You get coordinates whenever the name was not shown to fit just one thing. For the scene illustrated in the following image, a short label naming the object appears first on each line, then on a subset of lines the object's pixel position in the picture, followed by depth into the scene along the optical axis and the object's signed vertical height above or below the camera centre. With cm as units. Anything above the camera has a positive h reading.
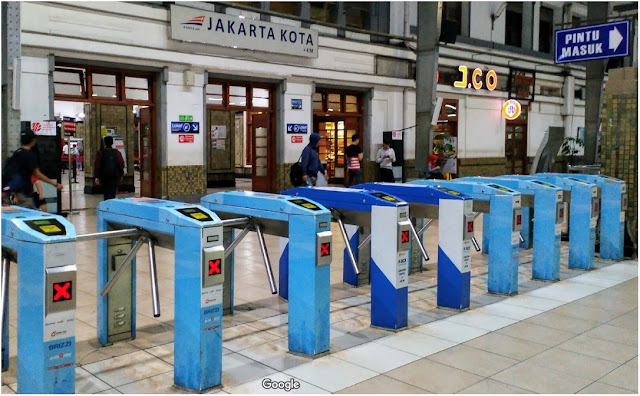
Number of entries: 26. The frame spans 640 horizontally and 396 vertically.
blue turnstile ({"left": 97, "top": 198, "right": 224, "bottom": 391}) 334 -72
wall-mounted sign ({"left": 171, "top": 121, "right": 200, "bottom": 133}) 1141 +38
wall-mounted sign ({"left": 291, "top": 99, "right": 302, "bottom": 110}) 1300 +92
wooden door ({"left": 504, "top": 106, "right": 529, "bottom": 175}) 1845 +19
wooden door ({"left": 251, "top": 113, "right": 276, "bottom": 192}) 1315 -10
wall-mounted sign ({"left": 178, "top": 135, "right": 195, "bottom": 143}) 1155 +18
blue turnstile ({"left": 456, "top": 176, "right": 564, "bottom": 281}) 618 -72
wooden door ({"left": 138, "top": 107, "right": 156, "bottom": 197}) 1157 -14
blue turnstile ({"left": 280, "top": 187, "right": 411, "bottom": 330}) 441 -71
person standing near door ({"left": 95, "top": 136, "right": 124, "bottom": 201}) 1009 -32
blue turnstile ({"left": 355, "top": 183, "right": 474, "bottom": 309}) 500 -75
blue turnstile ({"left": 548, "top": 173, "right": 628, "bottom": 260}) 713 -69
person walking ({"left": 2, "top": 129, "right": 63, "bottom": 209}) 638 -29
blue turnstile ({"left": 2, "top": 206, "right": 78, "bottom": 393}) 284 -72
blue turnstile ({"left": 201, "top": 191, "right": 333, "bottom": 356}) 394 -74
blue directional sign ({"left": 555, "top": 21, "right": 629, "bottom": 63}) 785 +141
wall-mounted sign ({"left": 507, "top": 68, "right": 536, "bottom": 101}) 1781 +190
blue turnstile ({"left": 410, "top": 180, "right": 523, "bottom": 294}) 550 -67
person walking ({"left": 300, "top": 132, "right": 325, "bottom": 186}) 931 -19
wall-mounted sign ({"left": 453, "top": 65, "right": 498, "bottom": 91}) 1625 +188
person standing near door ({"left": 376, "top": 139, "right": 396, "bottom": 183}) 1326 -24
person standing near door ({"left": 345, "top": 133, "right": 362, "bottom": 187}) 1212 -20
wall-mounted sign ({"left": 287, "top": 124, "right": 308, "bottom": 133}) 1299 +43
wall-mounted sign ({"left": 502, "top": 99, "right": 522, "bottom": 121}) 1766 +117
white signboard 1118 +217
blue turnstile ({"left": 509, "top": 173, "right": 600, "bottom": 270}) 676 -73
